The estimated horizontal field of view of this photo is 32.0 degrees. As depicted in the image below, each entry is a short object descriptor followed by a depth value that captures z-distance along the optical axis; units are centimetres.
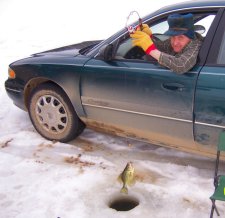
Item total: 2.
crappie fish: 352
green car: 331
